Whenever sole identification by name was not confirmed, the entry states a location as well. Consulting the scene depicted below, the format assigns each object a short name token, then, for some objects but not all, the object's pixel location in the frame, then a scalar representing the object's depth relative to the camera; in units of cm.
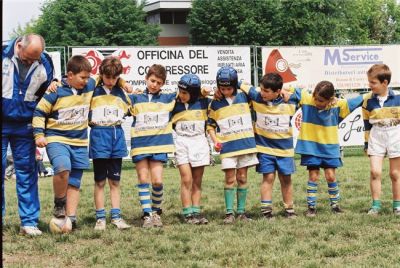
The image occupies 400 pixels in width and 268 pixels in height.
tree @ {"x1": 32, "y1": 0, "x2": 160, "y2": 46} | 4419
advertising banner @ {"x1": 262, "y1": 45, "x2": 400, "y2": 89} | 1778
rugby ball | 632
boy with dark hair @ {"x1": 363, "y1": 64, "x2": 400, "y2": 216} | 727
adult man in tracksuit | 623
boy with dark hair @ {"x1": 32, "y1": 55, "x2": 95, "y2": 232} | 628
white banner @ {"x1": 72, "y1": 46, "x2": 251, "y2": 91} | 1641
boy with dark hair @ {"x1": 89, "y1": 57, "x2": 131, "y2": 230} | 662
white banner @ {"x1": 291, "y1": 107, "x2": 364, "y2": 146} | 1745
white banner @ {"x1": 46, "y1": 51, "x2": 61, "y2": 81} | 1563
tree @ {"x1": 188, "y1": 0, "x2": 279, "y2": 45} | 4578
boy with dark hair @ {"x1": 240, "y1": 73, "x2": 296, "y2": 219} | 711
